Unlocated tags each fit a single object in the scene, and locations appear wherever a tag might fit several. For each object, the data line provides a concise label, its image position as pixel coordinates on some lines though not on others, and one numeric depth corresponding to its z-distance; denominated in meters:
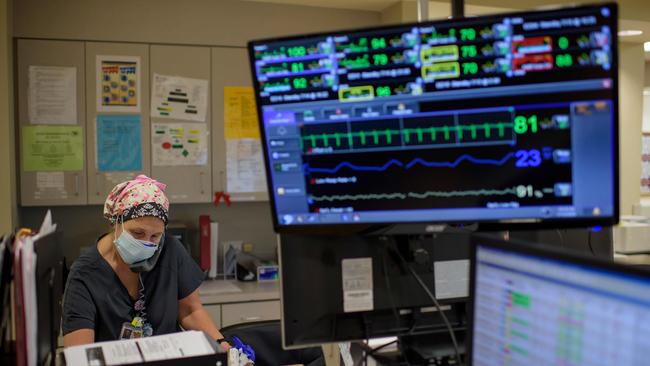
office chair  2.42
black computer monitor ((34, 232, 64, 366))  1.15
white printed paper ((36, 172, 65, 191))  3.70
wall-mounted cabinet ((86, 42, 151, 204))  3.78
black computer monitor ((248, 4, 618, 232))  1.14
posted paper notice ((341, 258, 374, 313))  1.32
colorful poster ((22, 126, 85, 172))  3.69
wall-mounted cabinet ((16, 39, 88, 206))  3.68
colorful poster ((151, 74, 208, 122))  3.91
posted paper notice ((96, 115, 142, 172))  3.81
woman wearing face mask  2.09
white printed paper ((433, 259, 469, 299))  1.35
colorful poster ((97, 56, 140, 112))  3.79
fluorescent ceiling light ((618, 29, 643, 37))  4.39
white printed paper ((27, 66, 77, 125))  3.68
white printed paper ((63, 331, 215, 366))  1.22
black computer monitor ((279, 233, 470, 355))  1.33
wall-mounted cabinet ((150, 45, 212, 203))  3.91
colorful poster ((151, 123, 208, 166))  3.90
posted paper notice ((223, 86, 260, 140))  4.05
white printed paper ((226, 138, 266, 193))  4.08
